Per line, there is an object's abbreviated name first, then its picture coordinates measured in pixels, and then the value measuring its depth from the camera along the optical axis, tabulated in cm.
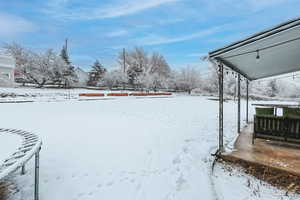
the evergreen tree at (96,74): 3750
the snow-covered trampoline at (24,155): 163
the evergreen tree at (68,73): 2963
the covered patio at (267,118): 284
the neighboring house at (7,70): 2241
